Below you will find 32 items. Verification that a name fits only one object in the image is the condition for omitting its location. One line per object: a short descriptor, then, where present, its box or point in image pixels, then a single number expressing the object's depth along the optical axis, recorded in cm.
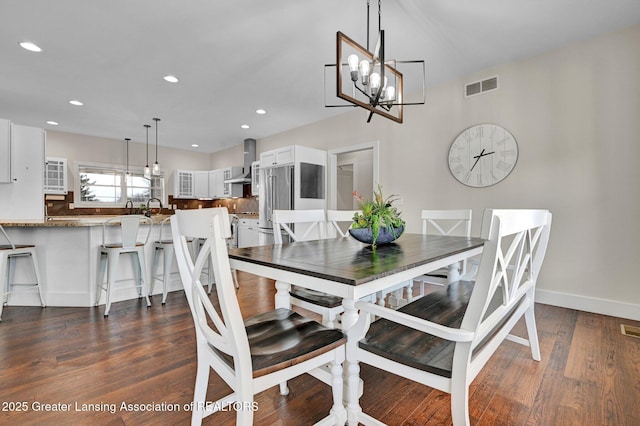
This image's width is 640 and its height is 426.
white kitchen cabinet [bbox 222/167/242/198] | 714
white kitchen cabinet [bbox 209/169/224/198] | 754
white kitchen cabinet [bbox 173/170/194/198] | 750
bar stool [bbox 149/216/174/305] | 327
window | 649
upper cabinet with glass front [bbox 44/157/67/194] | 588
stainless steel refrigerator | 495
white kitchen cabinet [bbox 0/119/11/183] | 343
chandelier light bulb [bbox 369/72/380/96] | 198
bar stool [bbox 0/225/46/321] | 278
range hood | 674
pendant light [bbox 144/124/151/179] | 558
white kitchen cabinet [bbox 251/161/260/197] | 647
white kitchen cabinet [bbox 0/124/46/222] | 359
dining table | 107
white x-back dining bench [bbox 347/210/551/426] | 96
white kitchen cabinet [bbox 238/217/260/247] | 610
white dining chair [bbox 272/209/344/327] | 171
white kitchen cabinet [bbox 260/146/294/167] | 491
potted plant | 177
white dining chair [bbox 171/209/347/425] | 96
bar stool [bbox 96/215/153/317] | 297
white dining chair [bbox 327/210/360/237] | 273
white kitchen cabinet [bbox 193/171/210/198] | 780
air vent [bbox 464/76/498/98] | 346
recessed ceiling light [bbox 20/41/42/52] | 291
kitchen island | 311
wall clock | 335
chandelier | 190
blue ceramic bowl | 179
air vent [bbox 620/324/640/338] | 239
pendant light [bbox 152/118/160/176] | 558
